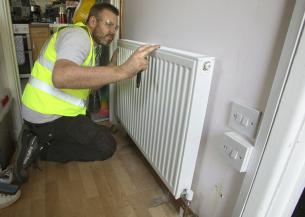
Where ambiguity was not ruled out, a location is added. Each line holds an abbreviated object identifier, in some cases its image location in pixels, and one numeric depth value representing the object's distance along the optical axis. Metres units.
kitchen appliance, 2.92
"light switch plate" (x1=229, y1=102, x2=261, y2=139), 0.67
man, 0.93
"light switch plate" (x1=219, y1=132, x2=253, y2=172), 0.66
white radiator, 0.77
